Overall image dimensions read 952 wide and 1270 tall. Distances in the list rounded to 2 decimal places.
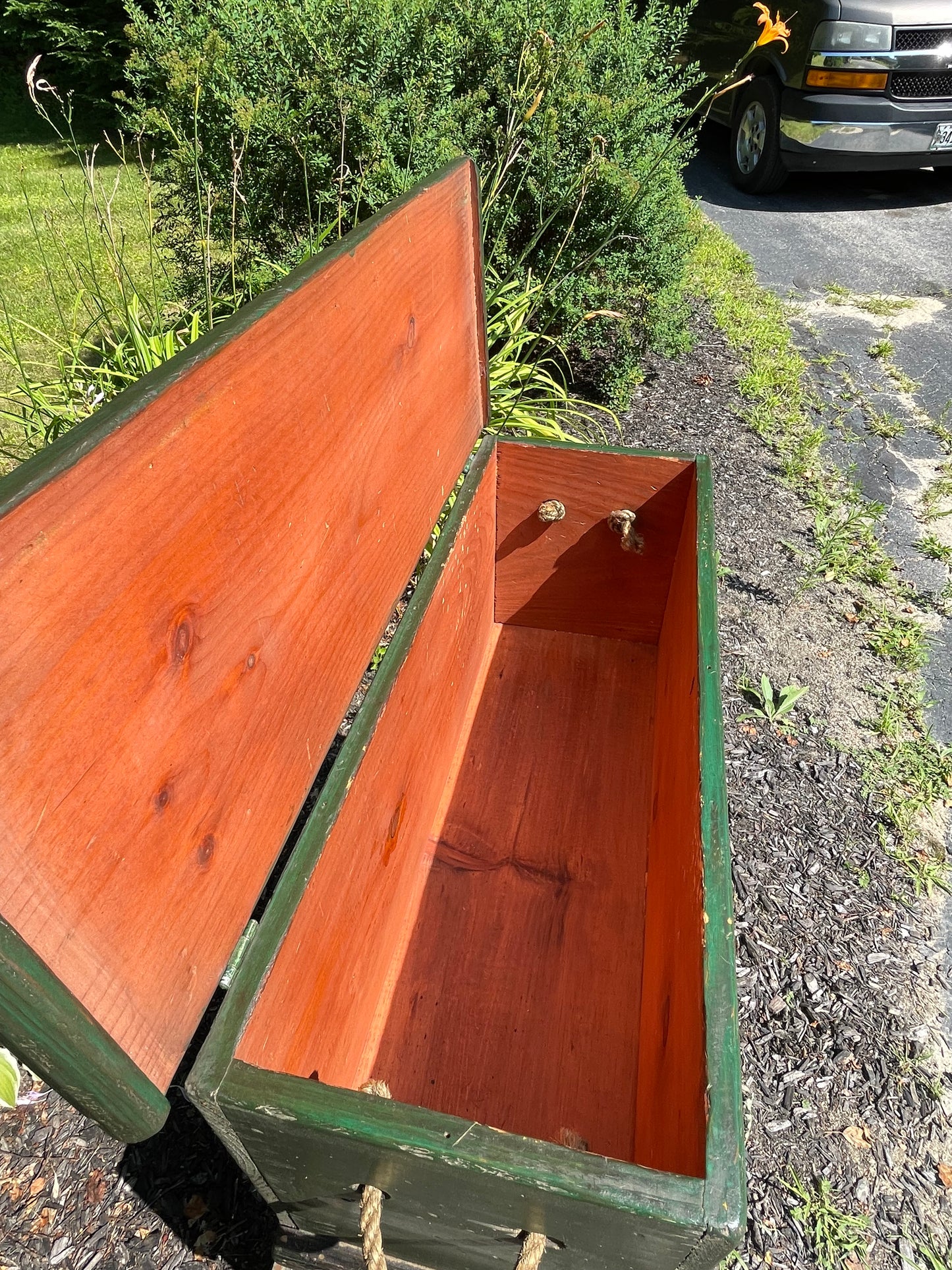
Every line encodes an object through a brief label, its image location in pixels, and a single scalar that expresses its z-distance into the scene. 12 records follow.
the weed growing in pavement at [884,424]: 3.38
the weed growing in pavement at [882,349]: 3.91
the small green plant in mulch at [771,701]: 2.19
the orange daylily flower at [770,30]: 2.20
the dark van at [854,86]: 4.39
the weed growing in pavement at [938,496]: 2.96
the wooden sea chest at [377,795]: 0.68
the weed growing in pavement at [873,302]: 4.34
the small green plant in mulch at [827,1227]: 1.29
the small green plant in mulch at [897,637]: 2.40
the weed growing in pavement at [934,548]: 2.79
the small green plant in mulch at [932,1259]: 1.28
